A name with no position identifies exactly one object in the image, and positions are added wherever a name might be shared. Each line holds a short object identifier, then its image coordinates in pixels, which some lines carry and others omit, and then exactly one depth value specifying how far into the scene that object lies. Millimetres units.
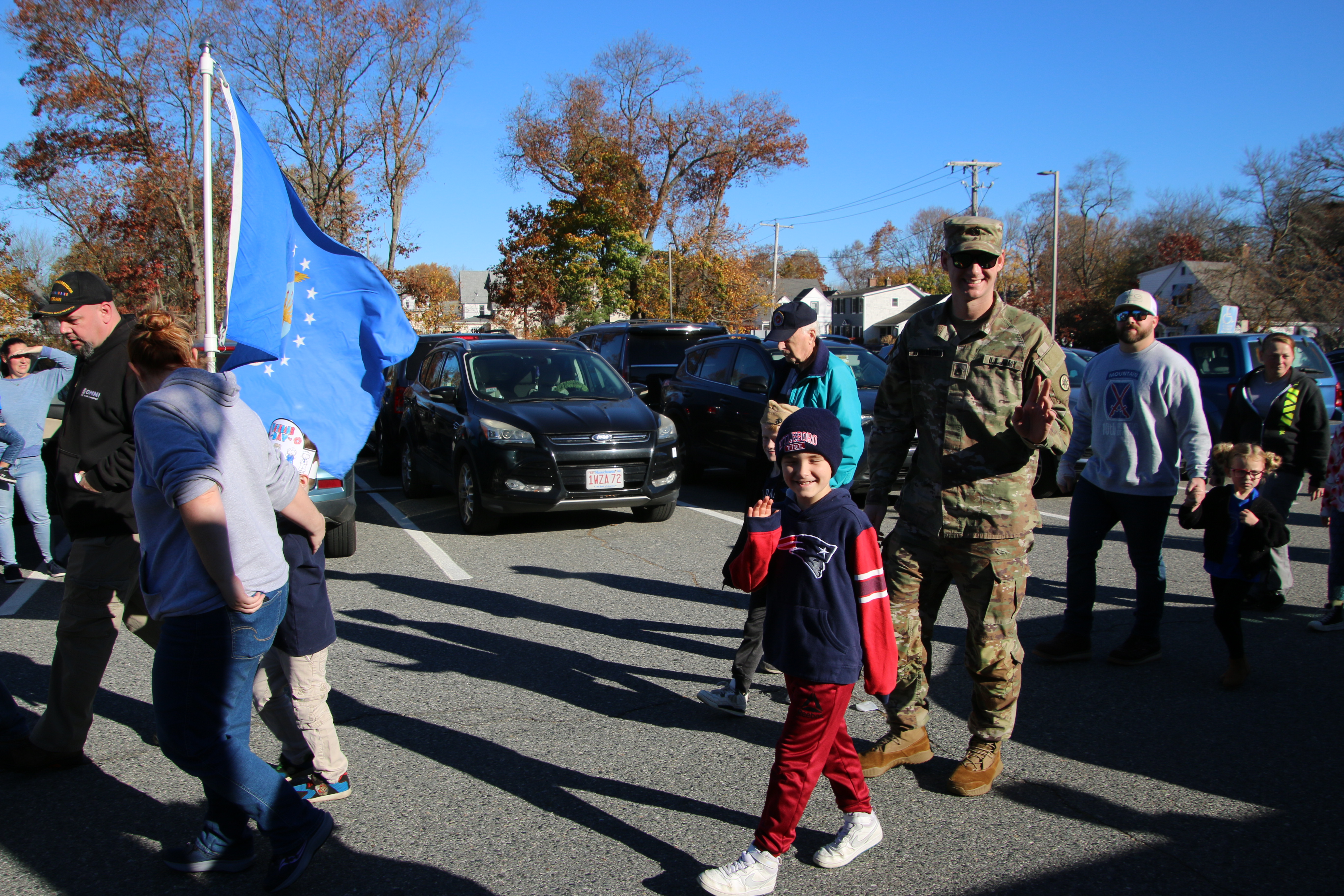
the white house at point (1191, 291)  40844
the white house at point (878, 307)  80375
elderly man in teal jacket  3863
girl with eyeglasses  4242
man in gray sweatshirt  4391
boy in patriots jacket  2586
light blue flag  3959
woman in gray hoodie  2365
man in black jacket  3262
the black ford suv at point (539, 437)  7645
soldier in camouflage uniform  3123
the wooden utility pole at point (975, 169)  35156
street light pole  36750
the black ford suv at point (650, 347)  13227
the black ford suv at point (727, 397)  9578
